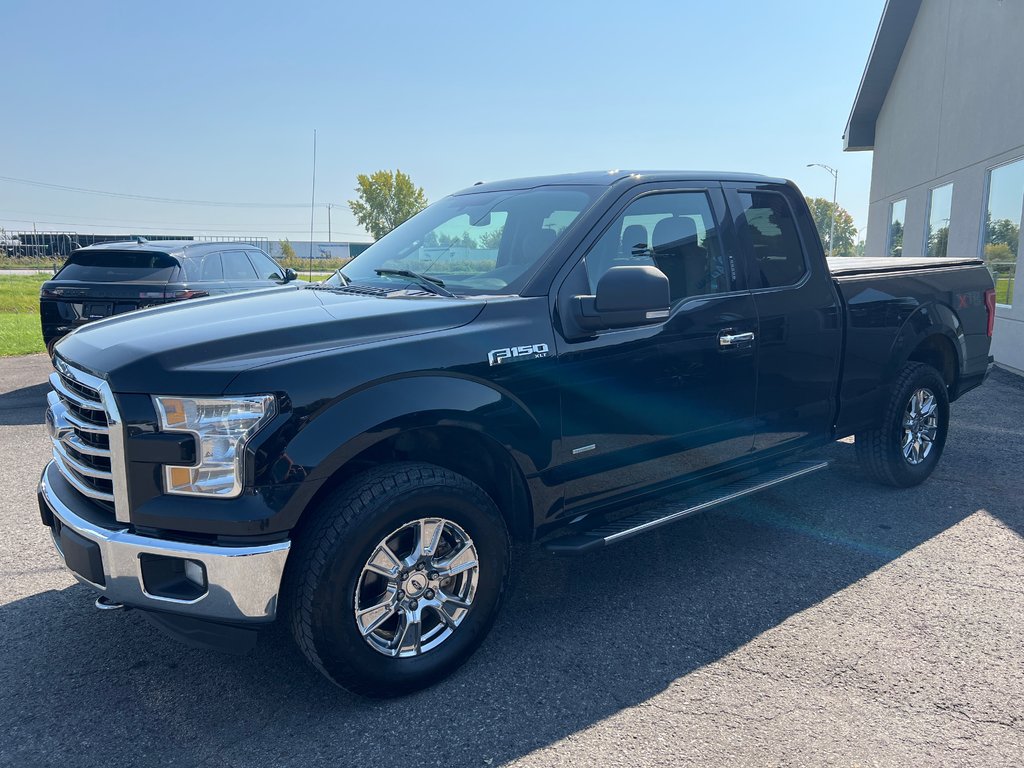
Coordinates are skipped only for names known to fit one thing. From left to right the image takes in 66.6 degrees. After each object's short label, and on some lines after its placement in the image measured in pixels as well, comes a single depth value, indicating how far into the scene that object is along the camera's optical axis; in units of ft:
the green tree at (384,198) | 232.32
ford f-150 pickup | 8.35
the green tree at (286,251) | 226.11
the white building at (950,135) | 38.60
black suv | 27.22
